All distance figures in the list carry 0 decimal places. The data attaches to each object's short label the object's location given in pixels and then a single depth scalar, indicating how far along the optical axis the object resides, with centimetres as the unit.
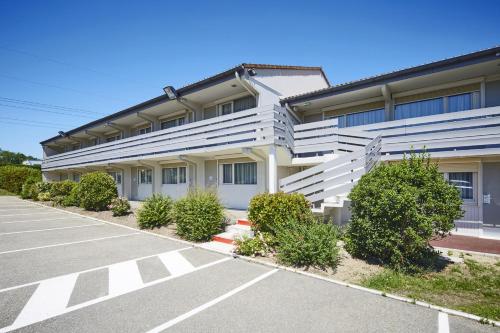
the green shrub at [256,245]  780
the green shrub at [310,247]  666
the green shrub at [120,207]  1438
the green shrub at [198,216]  959
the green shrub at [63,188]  2191
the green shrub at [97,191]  1606
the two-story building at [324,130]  959
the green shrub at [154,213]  1171
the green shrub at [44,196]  2506
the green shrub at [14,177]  3719
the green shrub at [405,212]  626
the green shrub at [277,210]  855
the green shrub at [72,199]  1903
